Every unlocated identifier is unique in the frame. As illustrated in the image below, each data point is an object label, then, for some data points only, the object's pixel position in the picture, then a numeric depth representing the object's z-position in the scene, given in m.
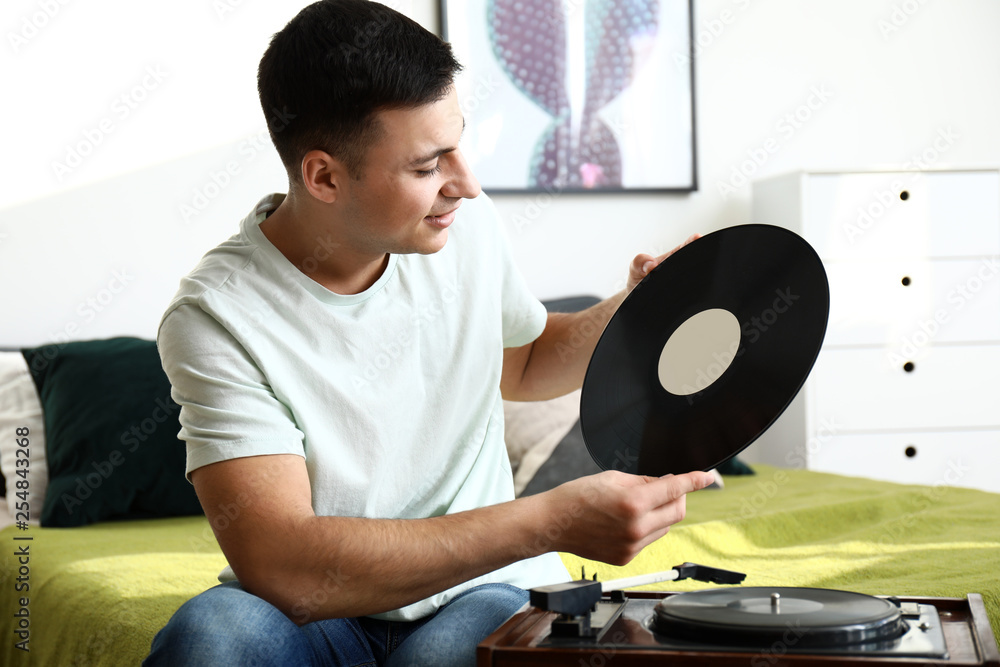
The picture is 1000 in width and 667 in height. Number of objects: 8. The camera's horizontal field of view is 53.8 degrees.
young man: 0.97
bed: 1.46
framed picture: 2.91
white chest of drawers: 2.81
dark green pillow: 2.14
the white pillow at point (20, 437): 2.19
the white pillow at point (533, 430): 2.29
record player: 0.71
